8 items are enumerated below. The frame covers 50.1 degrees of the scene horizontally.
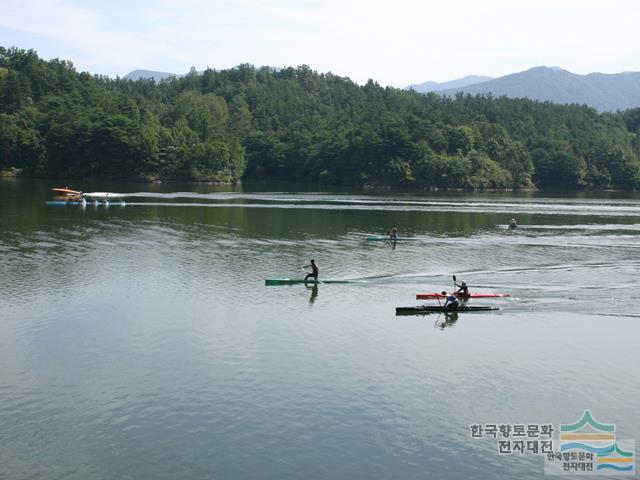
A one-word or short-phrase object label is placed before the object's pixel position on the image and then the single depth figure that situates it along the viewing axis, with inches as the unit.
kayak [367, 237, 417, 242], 3092.5
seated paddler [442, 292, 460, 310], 1803.6
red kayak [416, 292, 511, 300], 1915.1
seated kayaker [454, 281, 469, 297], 1935.0
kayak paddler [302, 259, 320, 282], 2087.8
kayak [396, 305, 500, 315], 1766.7
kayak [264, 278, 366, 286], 2082.9
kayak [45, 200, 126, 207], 4281.5
